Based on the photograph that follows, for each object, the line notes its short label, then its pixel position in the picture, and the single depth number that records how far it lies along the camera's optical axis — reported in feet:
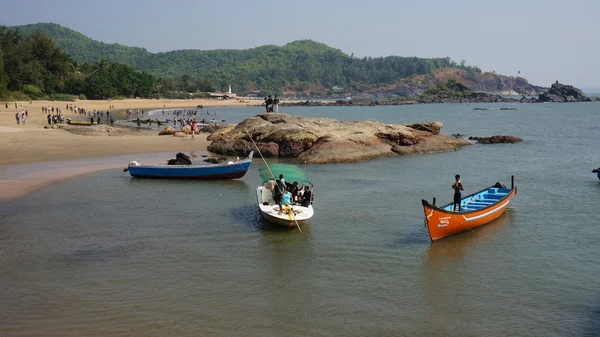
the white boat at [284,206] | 62.08
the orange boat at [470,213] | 57.36
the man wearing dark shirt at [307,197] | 66.74
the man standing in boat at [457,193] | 63.19
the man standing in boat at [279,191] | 64.13
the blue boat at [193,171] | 93.76
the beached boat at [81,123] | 170.69
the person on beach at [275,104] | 146.41
